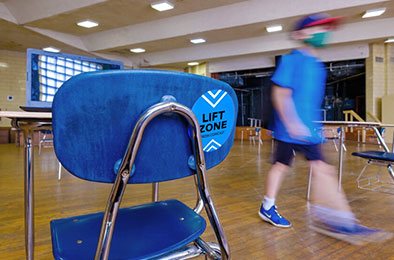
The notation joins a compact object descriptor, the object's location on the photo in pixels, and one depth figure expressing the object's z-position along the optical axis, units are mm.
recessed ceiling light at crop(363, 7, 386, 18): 6084
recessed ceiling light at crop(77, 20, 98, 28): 6860
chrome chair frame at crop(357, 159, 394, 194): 2227
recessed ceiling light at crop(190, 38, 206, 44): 8055
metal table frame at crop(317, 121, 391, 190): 1923
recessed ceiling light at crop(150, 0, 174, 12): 5855
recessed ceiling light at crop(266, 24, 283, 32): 6844
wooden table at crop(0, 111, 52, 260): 750
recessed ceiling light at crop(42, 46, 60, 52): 8531
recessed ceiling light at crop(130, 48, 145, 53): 8914
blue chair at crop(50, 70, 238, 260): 417
